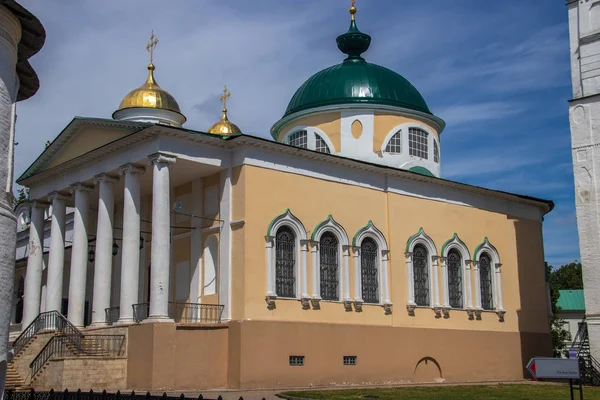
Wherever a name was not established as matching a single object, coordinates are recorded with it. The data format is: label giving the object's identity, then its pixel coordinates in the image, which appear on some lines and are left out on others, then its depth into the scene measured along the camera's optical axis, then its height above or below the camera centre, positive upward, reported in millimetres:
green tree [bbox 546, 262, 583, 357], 65375 +6302
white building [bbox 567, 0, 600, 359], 25203 +6983
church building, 21234 +3086
